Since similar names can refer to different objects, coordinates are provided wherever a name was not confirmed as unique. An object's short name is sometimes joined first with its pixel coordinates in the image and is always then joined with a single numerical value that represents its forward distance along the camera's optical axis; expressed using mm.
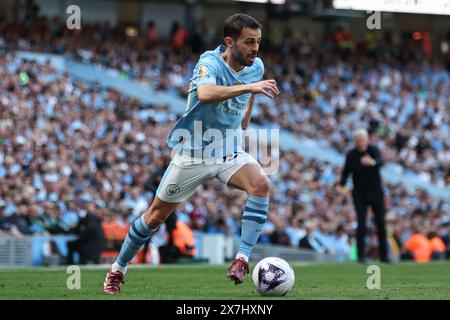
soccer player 18562
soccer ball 18000
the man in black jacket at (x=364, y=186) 33625
